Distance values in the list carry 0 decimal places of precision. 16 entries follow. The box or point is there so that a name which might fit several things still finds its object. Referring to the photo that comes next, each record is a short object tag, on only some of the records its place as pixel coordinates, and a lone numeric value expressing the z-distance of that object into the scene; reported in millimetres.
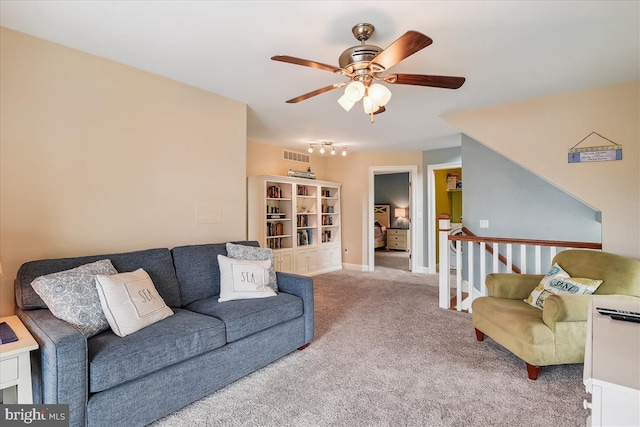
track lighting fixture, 5430
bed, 9359
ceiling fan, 1831
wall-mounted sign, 2934
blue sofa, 1479
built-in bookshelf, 4887
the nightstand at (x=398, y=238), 9016
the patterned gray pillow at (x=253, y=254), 2778
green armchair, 2131
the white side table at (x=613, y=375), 768
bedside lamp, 9297
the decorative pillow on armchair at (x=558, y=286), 2305
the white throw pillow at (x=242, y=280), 2541
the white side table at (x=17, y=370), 1396
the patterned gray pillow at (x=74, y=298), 1714
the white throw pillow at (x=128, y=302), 1804
